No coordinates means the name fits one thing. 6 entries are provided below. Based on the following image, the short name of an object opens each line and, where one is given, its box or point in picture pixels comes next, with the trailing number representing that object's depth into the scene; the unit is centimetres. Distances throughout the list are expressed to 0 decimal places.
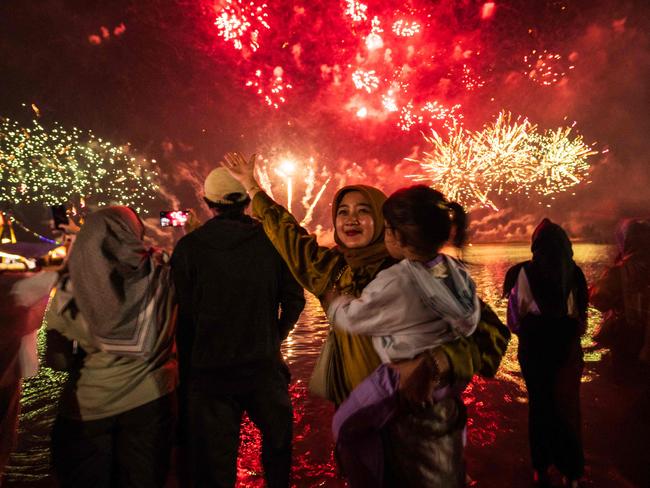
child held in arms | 156
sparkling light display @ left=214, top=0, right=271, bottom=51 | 2027
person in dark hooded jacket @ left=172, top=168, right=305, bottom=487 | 224
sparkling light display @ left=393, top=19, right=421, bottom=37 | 2321
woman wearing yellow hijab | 164
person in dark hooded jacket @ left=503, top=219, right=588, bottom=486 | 281
